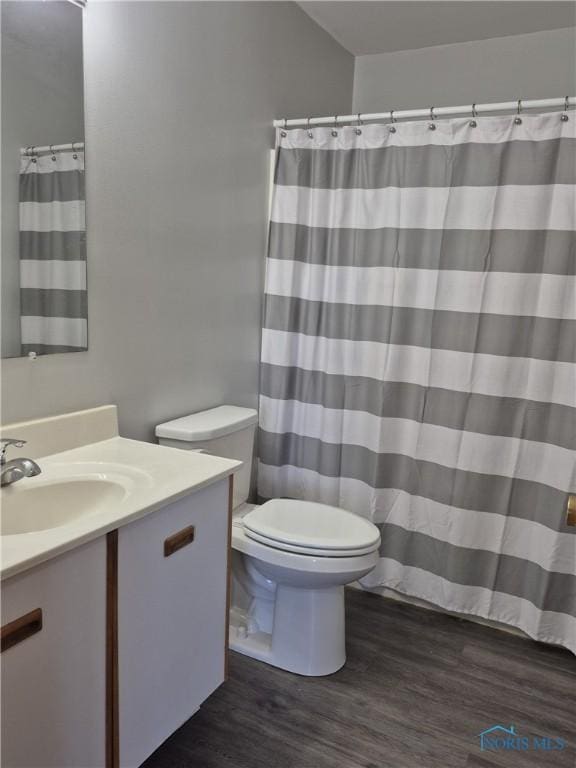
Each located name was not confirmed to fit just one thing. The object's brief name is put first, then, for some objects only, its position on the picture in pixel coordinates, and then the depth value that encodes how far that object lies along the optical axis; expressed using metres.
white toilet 1.92
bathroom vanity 1.07
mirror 1.44
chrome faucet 1.36
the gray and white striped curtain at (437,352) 2.14
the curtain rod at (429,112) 2.02
